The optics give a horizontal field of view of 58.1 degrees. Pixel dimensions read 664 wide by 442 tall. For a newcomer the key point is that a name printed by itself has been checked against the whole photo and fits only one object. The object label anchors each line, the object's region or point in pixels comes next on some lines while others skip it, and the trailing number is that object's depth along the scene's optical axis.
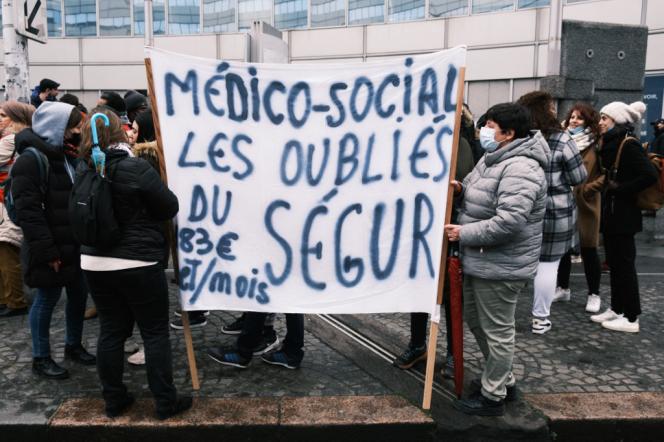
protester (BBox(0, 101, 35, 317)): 4.84
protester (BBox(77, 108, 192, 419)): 2.96
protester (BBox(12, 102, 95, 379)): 3.48
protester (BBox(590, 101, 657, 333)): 4.50
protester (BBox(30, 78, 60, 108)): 6.28
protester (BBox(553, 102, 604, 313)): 4.80
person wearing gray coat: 3.03
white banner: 3.23
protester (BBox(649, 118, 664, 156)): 10.52
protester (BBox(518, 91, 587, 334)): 4.21
